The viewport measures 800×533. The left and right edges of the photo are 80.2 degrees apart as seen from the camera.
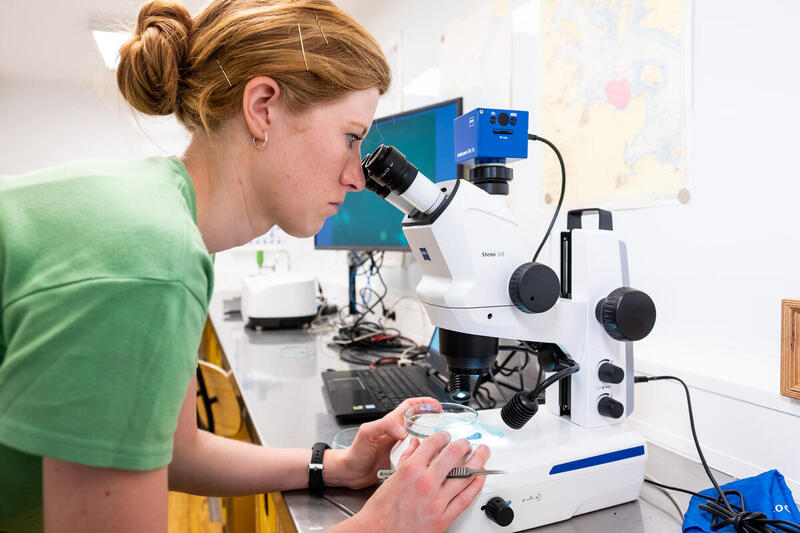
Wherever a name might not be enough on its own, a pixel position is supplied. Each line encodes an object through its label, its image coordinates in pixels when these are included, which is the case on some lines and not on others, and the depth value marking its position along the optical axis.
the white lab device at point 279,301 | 1.91
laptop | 0.96
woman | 0.41
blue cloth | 0.58
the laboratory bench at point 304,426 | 0.63
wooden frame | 0.68
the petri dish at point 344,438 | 0.83
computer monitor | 1.44
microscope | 0.60
